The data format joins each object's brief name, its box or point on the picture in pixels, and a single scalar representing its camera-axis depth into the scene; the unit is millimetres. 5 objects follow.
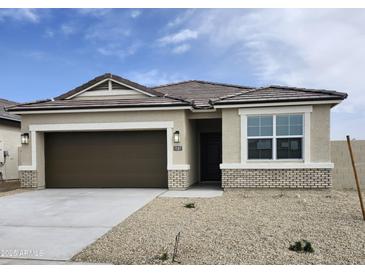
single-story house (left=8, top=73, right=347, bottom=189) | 11242
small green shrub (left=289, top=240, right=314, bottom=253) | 4859
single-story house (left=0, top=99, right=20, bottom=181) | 15500
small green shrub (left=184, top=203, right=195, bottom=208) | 8633
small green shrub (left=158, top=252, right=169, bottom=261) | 4632
